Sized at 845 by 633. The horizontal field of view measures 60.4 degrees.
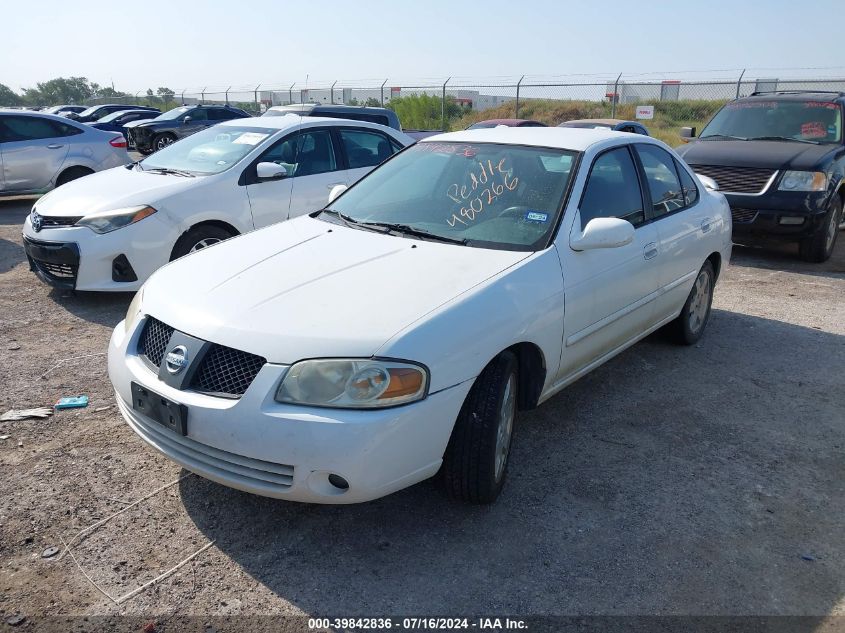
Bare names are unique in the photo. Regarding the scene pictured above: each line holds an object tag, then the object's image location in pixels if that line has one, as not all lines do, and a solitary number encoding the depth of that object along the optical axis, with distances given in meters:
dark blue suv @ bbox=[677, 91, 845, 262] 8.18
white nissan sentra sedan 2.71
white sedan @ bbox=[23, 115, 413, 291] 5.96
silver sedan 10.88
